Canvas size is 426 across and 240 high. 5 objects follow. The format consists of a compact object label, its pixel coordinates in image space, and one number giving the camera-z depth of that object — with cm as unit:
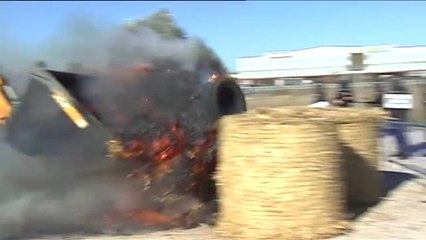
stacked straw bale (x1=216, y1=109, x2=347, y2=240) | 619
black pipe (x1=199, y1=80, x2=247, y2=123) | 752
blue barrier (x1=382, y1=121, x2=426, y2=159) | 1255
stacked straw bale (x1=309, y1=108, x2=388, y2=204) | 802
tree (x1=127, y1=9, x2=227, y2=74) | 795
